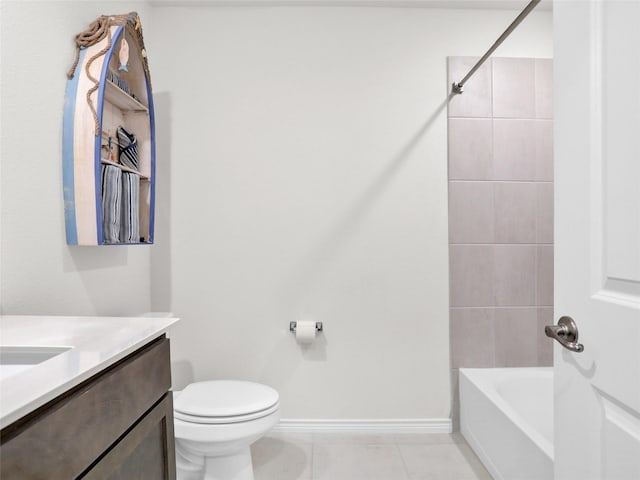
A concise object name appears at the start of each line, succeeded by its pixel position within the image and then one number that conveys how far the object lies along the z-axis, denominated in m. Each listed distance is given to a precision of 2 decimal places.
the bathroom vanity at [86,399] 0.57
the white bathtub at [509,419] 1.43
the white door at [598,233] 0.71
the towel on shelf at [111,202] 1.45
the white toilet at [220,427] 1.49
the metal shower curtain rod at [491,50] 1.38
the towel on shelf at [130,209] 1.59
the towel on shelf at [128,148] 1.65
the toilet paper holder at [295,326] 2.11
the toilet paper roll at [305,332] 2.07
